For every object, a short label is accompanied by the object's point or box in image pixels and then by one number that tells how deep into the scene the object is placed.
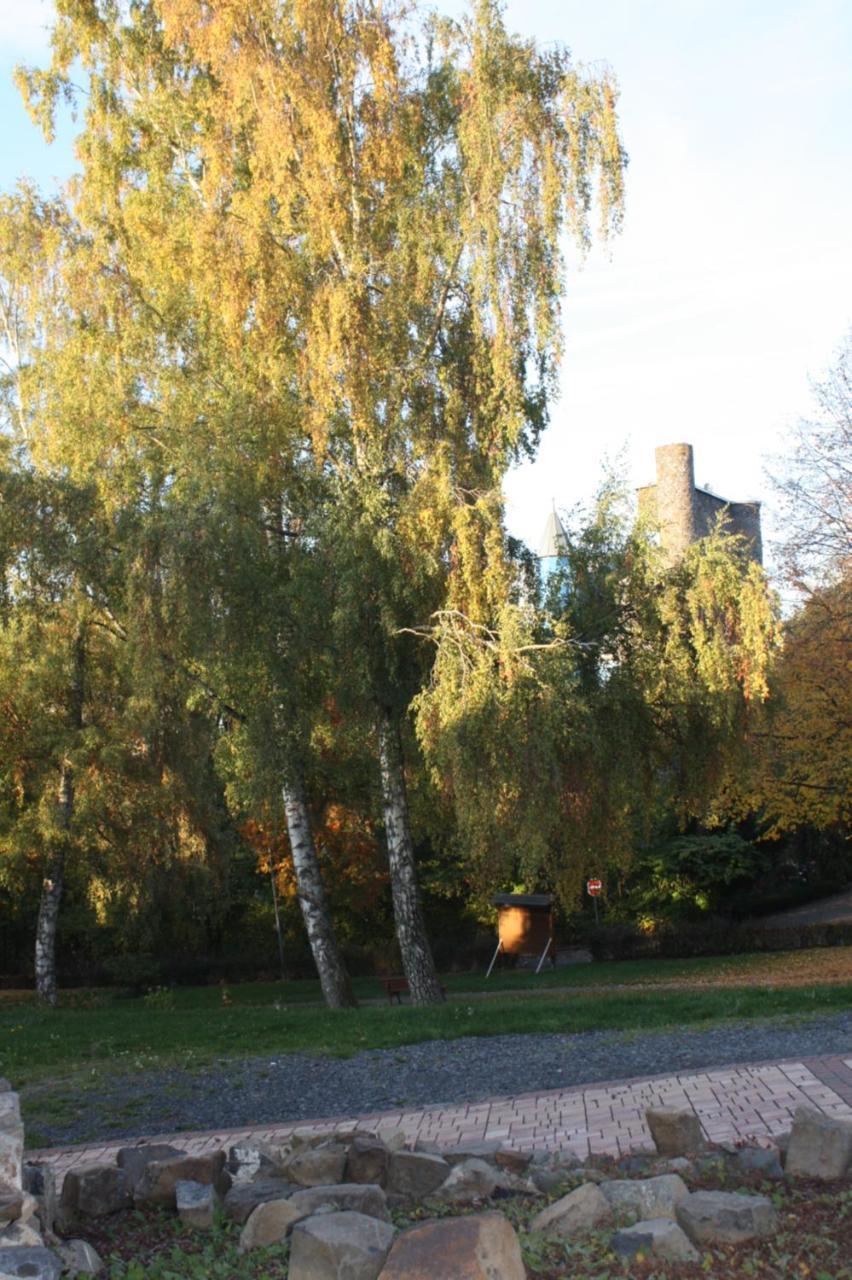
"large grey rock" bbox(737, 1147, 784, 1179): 6.82
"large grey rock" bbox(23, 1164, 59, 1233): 6.32
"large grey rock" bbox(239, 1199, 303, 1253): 6.25
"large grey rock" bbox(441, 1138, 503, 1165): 7.25
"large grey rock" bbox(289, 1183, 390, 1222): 6.36
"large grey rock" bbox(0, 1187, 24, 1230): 5.55
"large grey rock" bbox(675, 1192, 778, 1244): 5.89
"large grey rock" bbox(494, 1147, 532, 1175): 7.25
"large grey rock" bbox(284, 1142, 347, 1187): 7.05
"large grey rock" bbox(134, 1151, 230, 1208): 7.00
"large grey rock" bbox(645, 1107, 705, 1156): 7.30
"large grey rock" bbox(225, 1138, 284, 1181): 7.34
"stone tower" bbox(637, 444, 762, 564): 55.22
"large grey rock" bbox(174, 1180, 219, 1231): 6.67
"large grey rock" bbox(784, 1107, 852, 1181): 6.69
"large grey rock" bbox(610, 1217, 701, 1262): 5.67
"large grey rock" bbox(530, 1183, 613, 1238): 6.08
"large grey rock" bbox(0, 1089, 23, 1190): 5.74
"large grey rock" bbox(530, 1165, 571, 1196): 6.94
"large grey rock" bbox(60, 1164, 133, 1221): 6.95
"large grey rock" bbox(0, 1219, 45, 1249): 5.44
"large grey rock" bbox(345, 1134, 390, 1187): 7.13
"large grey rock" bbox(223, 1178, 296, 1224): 6.79
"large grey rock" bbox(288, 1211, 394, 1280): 5.36
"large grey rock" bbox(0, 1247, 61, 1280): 5.16
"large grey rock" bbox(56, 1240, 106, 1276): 5.71
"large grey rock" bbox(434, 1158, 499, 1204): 6.82
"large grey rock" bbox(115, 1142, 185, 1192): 7.08
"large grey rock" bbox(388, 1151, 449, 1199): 6.91
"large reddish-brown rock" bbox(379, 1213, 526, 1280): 5.11
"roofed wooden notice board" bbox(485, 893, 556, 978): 32.00
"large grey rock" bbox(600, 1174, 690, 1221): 6.14
